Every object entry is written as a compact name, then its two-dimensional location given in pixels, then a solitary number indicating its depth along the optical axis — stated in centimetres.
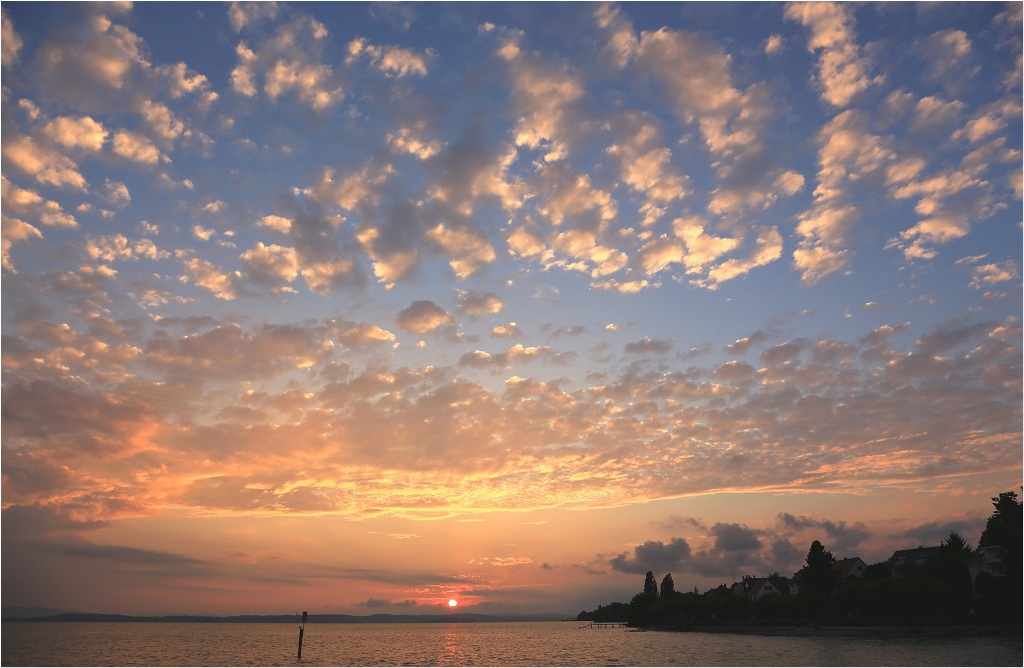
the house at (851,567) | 17569
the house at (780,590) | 19550
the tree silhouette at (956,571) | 11962
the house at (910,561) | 15762
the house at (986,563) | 12469
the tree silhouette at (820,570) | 15088
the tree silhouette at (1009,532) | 9800
